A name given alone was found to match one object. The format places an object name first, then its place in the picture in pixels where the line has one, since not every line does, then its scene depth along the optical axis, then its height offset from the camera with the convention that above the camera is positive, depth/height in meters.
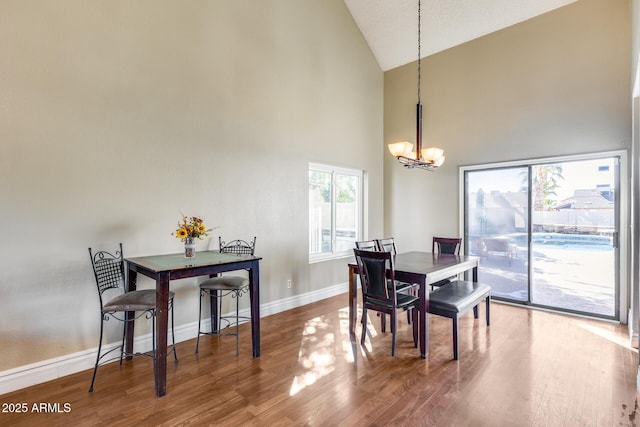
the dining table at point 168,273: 2.38 -0.50
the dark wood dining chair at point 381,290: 3.02 -0.76
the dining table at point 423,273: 2.99 -0.62
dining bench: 2.95 -0.86
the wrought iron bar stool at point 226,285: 3.16 -0.72
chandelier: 3.41 +0.65
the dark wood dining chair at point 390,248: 3.86 -0.45
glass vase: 2.97 -0.30
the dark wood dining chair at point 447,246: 4.35 -0.46
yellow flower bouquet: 2.87 -0.18
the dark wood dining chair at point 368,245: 3.68 -0.38
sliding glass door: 3.98 -0.26
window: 4.93 +0.05
